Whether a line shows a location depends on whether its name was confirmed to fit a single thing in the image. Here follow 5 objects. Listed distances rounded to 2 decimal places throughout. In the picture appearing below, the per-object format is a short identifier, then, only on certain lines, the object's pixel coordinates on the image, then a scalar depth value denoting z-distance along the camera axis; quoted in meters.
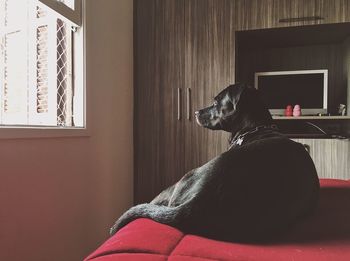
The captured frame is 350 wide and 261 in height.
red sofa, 0.61
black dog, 0.75
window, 1.41
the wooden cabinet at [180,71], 2.24
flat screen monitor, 2.44
